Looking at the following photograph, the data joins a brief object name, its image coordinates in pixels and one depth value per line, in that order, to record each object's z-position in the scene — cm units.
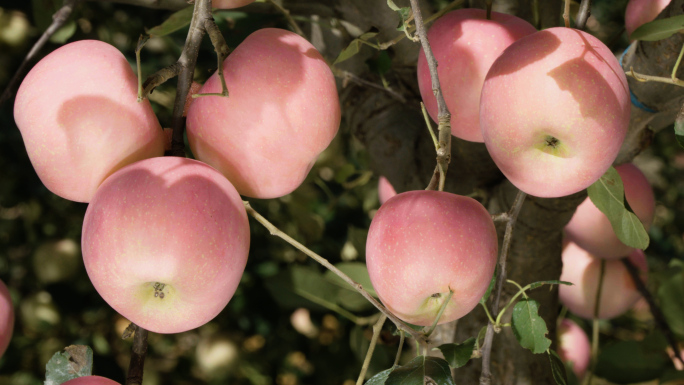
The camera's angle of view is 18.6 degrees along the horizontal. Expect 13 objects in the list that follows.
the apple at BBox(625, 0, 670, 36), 125
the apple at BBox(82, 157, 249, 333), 110
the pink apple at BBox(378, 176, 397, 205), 153
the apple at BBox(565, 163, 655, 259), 142
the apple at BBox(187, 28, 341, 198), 114
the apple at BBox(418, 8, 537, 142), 118
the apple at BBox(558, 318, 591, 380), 174
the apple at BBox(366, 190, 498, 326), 112
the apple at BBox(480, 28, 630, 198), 112
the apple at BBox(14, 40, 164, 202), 113
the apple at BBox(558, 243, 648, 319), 166
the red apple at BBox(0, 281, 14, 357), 122
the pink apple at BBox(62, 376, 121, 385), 114
